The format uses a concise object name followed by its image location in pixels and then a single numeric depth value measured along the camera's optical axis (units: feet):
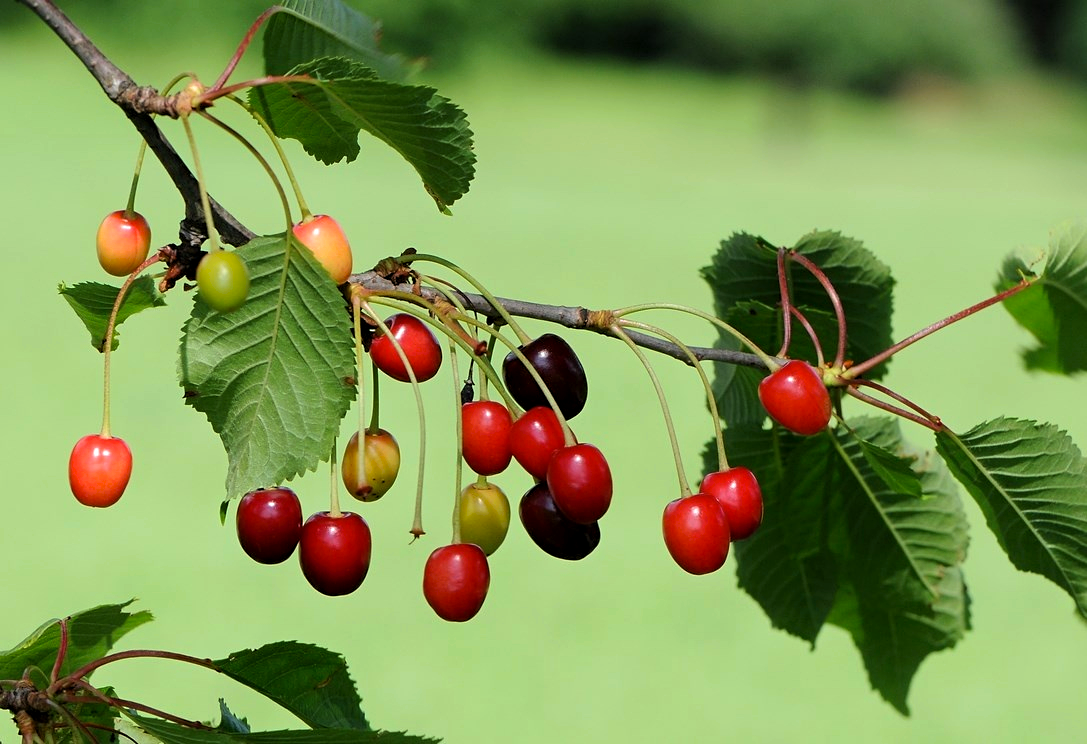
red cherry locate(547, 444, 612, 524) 4.20
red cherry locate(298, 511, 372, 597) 4.24
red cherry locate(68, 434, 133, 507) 4.32
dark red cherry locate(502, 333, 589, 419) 4.29
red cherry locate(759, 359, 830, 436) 4.29
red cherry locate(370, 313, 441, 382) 4.31
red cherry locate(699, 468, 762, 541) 4.31
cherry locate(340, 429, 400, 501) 4.28
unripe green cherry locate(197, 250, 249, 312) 4.14
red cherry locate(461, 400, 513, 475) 4.27
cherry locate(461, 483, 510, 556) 4.34
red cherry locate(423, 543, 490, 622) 4.24
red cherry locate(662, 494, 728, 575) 4.25
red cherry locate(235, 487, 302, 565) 4.25
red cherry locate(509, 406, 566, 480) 4.24
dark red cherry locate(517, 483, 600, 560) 4.26
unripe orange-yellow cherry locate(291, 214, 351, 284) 4.27
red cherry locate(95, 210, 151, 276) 4.35
